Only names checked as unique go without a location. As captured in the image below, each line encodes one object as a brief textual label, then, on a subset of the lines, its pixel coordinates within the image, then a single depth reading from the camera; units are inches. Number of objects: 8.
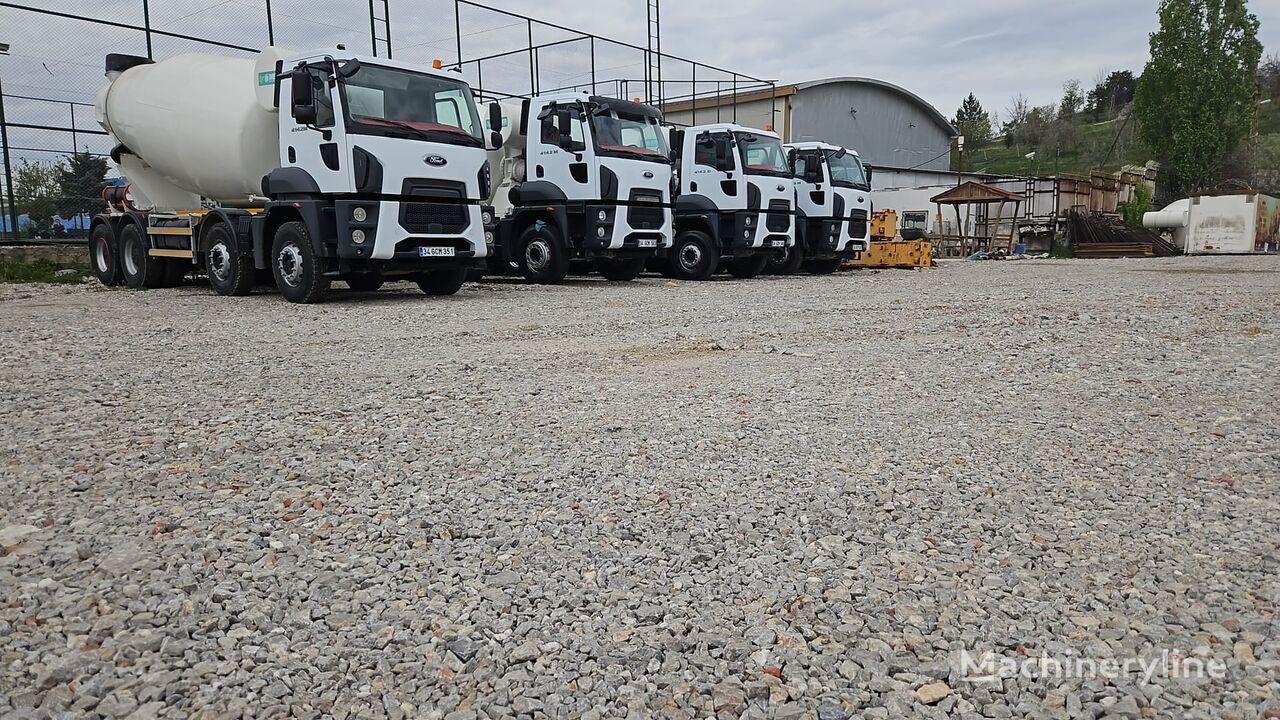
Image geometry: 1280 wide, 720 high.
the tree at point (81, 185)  658.8
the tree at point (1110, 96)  3090.6
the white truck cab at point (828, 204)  780.0
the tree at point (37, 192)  637.3
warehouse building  1306.6
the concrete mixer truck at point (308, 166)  422.0
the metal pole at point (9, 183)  609.9
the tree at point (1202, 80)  1824.6
